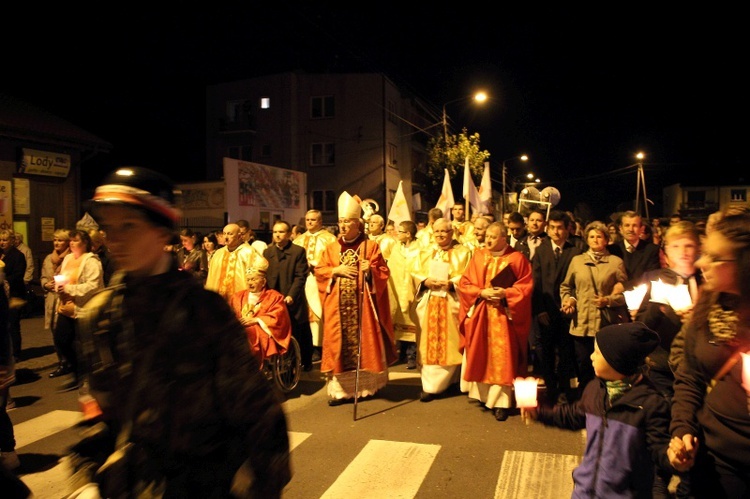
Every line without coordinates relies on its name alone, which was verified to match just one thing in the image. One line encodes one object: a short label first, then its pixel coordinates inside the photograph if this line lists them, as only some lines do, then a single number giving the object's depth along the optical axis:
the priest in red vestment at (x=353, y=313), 7.29
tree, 32.41
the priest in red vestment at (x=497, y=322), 6.59
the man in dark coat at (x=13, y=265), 9.76
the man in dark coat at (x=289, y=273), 8.45
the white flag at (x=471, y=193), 15.48
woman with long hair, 2.51
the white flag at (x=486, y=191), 17.17
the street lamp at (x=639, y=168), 40.89
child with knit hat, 2.94
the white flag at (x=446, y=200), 14.65
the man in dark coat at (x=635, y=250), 6.93
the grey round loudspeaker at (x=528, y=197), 17.98
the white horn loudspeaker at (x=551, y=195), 17.61
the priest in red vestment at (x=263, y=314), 7.04
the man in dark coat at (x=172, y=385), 1.76
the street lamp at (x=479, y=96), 21.88
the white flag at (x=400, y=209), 13.43
